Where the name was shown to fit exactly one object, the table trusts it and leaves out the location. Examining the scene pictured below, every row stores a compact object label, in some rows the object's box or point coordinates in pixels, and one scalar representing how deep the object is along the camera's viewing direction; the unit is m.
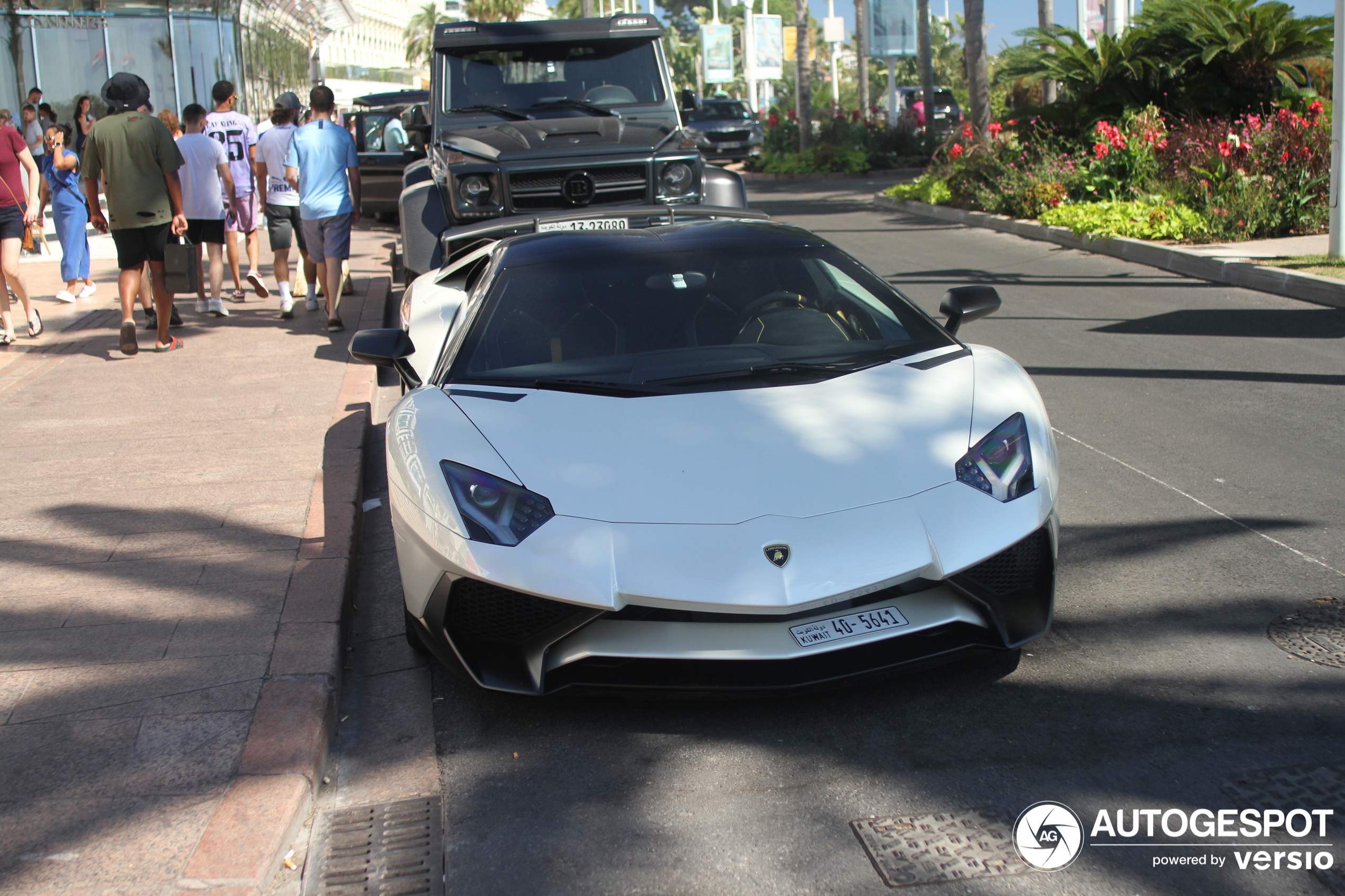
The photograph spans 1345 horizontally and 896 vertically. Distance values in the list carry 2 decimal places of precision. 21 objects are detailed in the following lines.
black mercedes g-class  8.63
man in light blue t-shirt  9.46
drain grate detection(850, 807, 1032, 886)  2.63
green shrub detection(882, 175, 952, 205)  18.94
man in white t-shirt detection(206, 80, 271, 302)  10.76
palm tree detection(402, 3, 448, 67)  88.69
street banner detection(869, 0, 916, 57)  34.62
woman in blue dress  11.24
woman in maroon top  9.07
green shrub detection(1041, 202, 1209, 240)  13.09
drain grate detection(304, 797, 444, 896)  2.77
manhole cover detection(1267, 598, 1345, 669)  3.53
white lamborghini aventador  3.10
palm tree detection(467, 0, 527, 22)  72.12
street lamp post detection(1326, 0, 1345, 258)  10.57
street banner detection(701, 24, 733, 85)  49.25
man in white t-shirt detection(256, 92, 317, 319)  10.37
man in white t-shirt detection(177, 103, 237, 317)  9.94
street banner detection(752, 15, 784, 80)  50.38
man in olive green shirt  8.59
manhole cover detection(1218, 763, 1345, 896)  2.78
